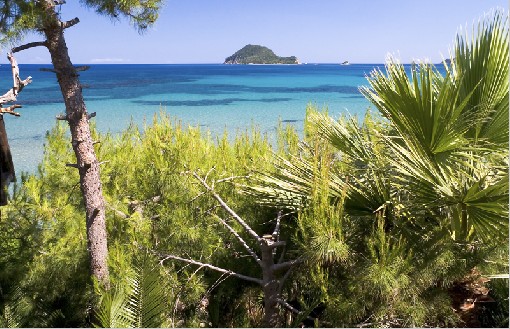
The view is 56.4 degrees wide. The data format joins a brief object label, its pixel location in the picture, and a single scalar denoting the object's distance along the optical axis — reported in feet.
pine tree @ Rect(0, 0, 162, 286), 14.38
